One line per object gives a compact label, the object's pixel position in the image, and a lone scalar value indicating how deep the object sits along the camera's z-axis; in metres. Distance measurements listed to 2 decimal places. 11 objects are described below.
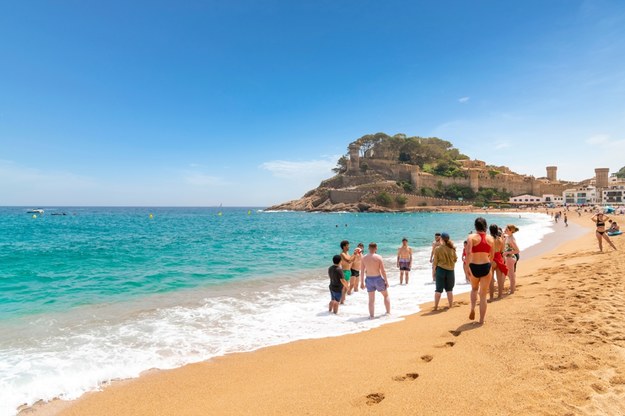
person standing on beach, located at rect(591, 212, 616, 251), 13.03
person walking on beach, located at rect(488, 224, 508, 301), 6.96
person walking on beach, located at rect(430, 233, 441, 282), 10.68
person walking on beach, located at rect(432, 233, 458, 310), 7.05
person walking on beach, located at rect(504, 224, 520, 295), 7.64
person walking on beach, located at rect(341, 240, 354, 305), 8.23
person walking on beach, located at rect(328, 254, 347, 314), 7.61
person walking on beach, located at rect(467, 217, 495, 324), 5.38
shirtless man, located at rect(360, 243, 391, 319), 7.01
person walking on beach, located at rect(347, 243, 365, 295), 9.57
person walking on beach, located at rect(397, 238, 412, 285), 10.67
